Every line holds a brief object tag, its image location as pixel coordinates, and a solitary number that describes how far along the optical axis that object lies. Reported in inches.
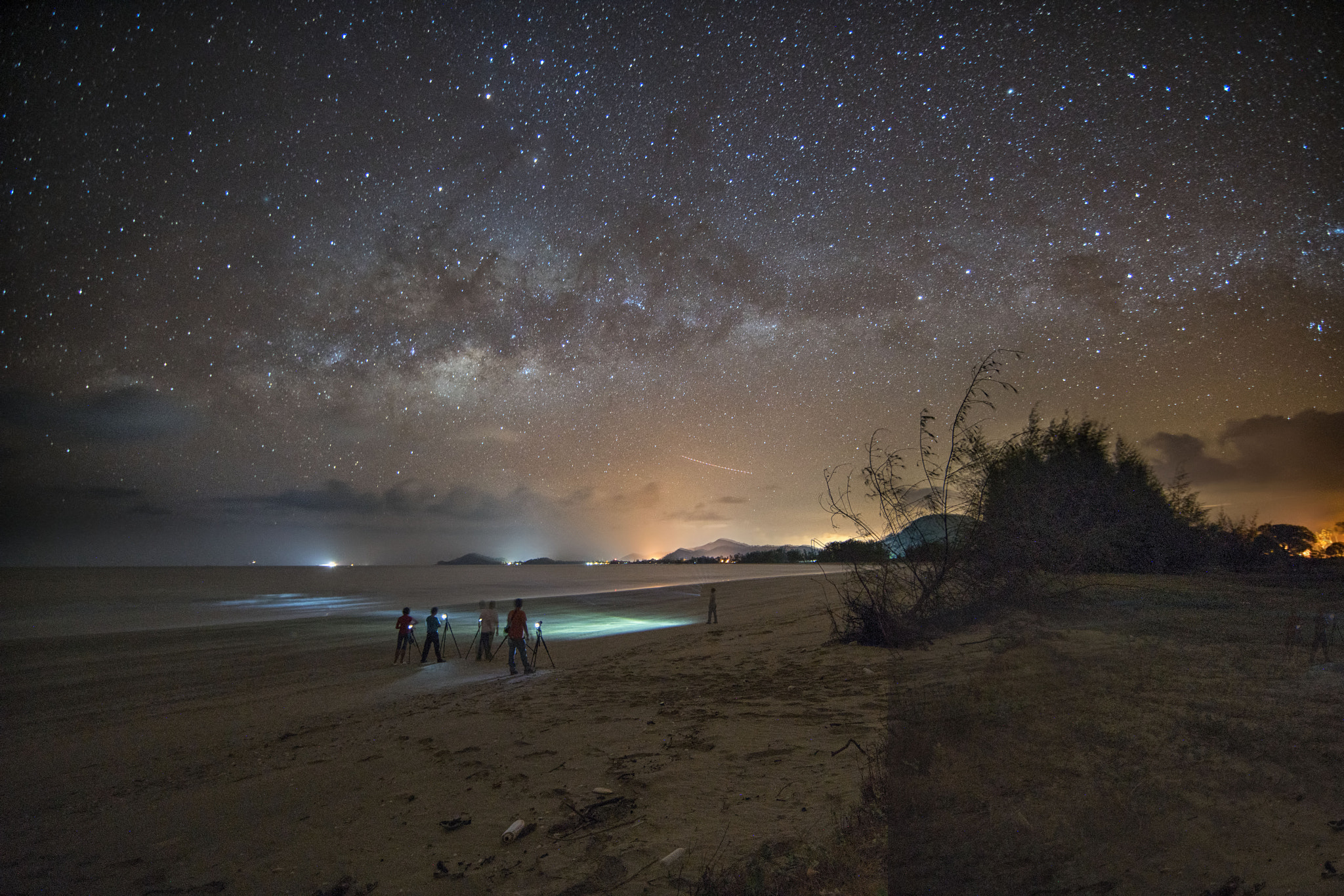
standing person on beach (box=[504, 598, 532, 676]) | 557.3
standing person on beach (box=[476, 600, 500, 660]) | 663.1
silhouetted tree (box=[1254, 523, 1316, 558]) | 996.6
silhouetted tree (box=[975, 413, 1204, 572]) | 504.7
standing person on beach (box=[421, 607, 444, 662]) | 666.5
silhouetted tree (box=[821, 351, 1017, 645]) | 463.2
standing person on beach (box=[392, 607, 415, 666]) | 680.4
